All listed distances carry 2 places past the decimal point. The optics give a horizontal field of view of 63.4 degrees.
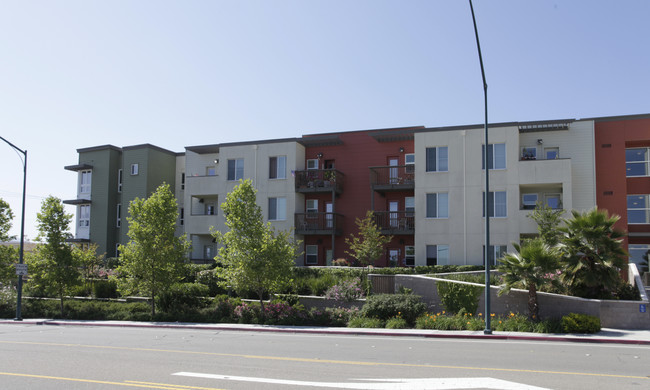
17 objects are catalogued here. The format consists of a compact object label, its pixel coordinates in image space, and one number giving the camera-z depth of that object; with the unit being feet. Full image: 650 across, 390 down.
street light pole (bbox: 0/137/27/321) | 82.94
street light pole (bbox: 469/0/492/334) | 55.57
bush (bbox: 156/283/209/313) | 79.29
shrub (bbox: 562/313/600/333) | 53.98
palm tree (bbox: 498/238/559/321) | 57.26
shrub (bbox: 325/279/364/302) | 75.15
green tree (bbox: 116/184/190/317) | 77.92
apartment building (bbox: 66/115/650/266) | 91.61
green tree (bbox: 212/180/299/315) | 70.13
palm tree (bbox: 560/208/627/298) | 58.75
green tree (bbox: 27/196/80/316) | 83.97
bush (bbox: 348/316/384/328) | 63.41
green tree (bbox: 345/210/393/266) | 94.12
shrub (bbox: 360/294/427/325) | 64.13
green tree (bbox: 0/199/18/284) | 89.66
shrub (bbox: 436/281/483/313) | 65.62
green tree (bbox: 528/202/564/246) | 80.18
